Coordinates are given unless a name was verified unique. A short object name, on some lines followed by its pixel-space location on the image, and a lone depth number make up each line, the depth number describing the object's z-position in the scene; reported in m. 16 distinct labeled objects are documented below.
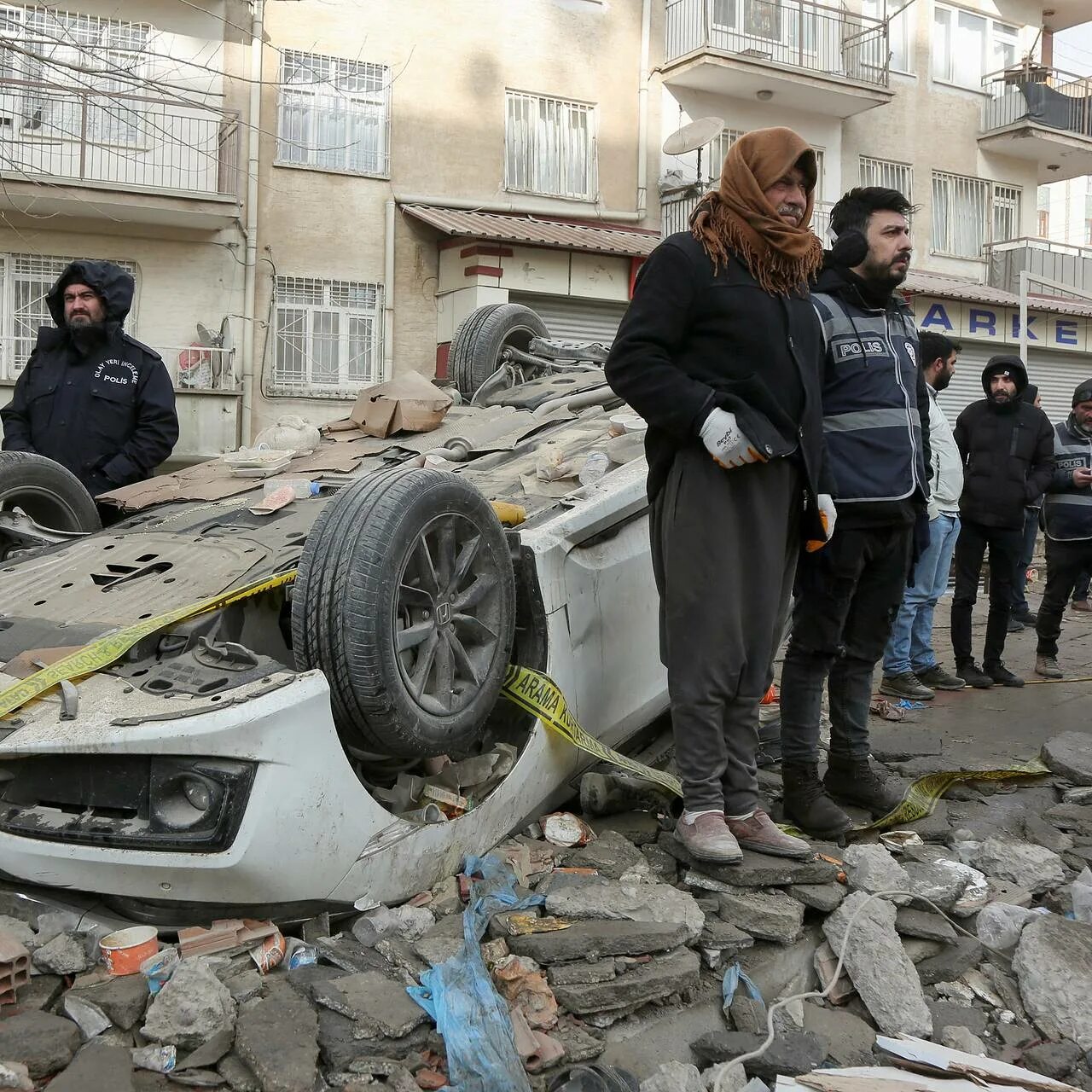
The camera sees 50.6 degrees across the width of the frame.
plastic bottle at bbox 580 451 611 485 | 3.98
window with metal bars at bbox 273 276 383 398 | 16.00
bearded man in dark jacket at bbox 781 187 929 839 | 3.60
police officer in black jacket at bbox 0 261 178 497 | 5.19
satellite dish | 16.08
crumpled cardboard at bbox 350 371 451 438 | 4.91
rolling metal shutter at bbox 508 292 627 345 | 17.02
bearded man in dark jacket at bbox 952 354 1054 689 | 6.41
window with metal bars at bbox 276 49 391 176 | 15.83
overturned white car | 2.50
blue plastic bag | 2.32
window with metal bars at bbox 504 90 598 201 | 17.31
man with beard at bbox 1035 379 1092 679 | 6.66
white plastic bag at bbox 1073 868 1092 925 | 3.22
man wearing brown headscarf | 3.09
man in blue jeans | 6.02
